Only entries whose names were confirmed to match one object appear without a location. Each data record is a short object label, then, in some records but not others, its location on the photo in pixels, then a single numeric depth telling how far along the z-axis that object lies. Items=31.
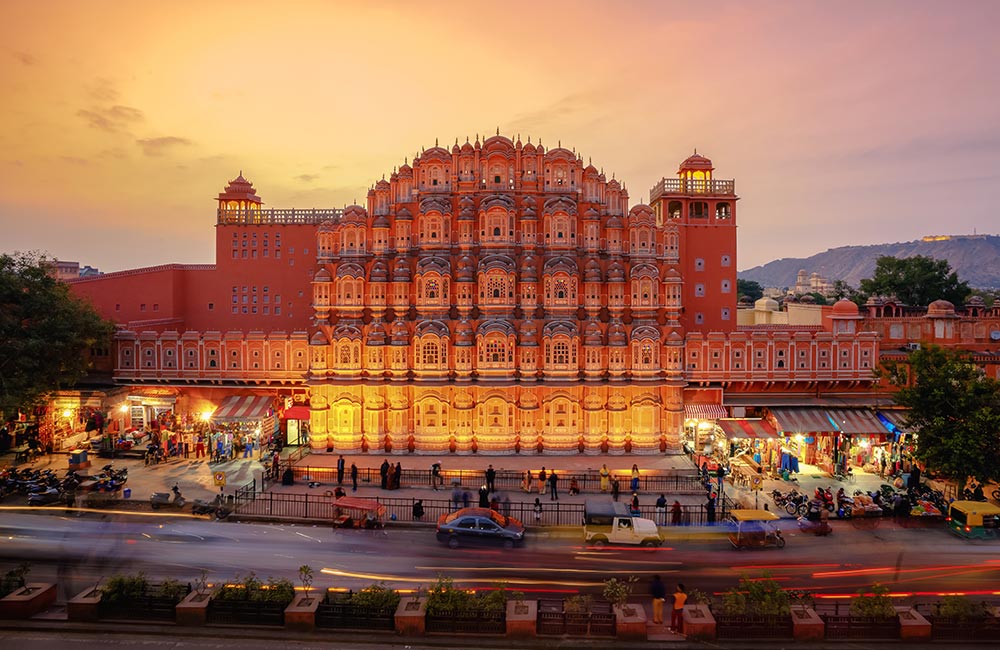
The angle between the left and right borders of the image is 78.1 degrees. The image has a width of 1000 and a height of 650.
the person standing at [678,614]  17.25
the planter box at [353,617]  16.38
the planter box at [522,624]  16.05
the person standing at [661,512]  27.89
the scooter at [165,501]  29.36
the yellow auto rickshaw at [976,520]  25.95
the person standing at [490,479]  31.89
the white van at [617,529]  25.19
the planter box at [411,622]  16.12
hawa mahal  38.75
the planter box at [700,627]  16.02
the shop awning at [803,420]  36.38
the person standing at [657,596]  17.89
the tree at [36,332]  33.50
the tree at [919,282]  59.97
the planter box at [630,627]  16.09
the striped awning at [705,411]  38.50
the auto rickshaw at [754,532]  24.92
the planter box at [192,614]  16.64
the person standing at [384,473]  32.94
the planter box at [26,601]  17.05
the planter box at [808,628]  15.90
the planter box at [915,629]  15.94
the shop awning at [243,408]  38.59
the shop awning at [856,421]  36.25
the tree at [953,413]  27.44
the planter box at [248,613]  16.59
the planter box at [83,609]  16.78
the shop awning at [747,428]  36.41
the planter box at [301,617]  16.36
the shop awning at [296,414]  39.62
